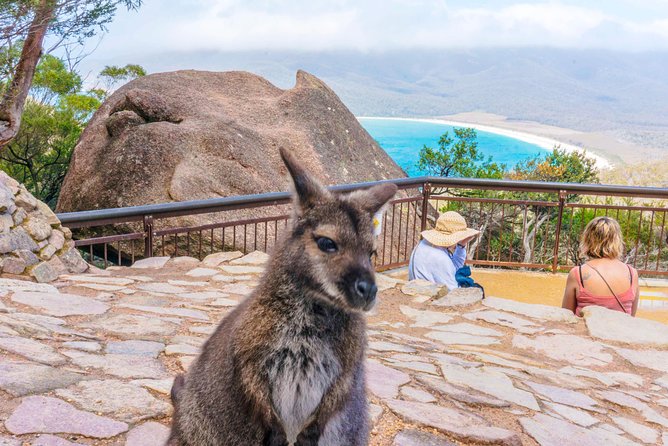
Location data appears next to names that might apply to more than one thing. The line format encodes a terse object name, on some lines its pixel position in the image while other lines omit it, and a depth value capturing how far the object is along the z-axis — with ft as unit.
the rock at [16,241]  21.59
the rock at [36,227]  22.99
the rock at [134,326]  16.05
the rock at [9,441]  9.80
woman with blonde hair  21.42
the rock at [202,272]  25.23
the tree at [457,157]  59.98
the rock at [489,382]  14.84
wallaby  8.87
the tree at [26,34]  39.01
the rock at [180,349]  14.70
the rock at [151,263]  26.22
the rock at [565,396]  15.34
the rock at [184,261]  27.02
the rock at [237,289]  22.94
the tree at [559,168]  58.95
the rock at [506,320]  21.62
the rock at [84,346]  14.32
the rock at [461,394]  14.20
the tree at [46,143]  66.74
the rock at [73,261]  24.08
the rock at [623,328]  20.76
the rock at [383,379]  13.75
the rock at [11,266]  21.43
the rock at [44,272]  21.57
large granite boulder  36.47
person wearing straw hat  24.22
